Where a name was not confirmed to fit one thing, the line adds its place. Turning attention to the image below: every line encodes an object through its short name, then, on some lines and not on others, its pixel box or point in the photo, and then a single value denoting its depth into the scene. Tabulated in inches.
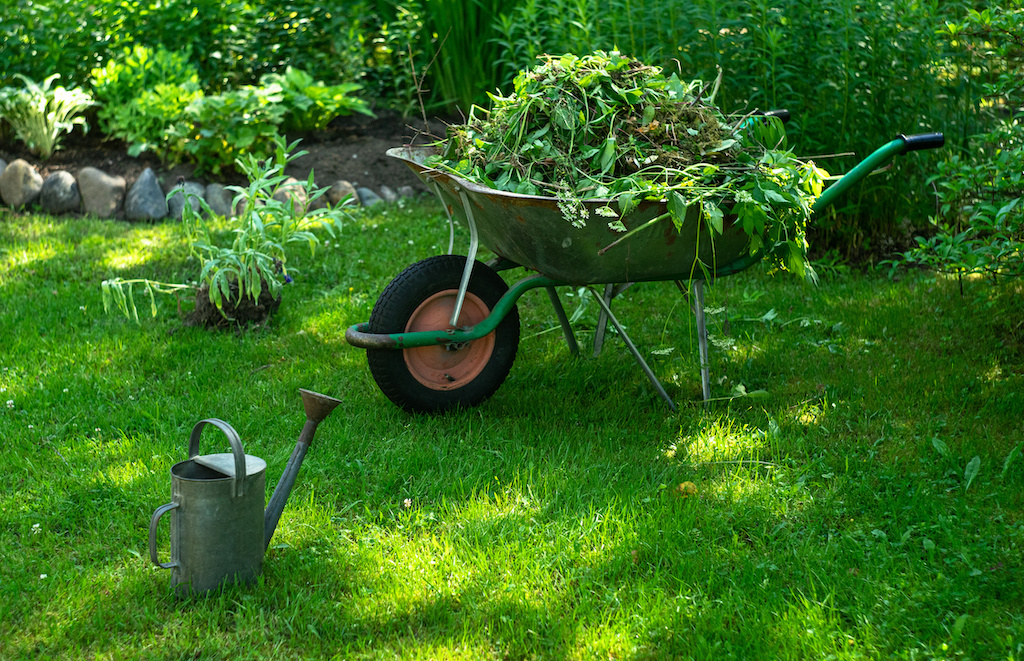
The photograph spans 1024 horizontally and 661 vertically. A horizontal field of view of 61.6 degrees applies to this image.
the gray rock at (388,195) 244.4
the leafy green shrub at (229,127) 226.5
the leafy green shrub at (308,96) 243.3
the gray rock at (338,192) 234.5
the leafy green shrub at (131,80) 233.9
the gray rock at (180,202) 225.8
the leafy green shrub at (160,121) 227.1
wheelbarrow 110.3
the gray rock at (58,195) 220.1
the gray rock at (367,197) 240.2
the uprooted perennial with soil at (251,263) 146.3
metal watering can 82.8
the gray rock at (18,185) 219.6
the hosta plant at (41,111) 224.7
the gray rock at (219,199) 226.5
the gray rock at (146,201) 222.4
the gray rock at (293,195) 163.0
